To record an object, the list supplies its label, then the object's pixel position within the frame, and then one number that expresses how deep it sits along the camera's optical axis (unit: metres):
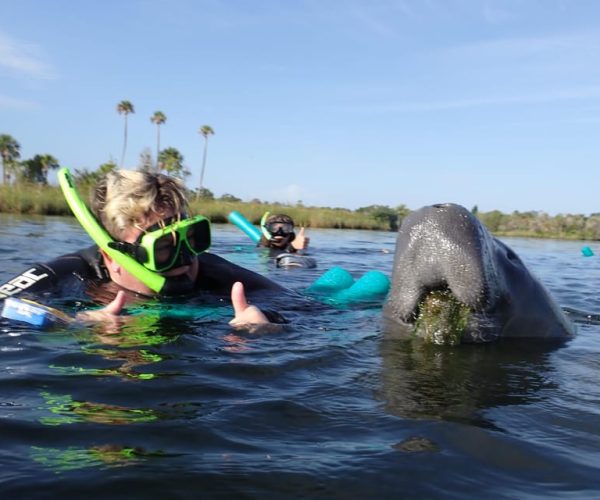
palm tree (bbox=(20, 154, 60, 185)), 59.85
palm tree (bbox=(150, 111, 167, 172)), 55.75
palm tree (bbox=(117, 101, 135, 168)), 53.03
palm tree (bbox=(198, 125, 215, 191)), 59.59
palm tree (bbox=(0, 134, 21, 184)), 57.12
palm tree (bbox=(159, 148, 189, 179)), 58.78
